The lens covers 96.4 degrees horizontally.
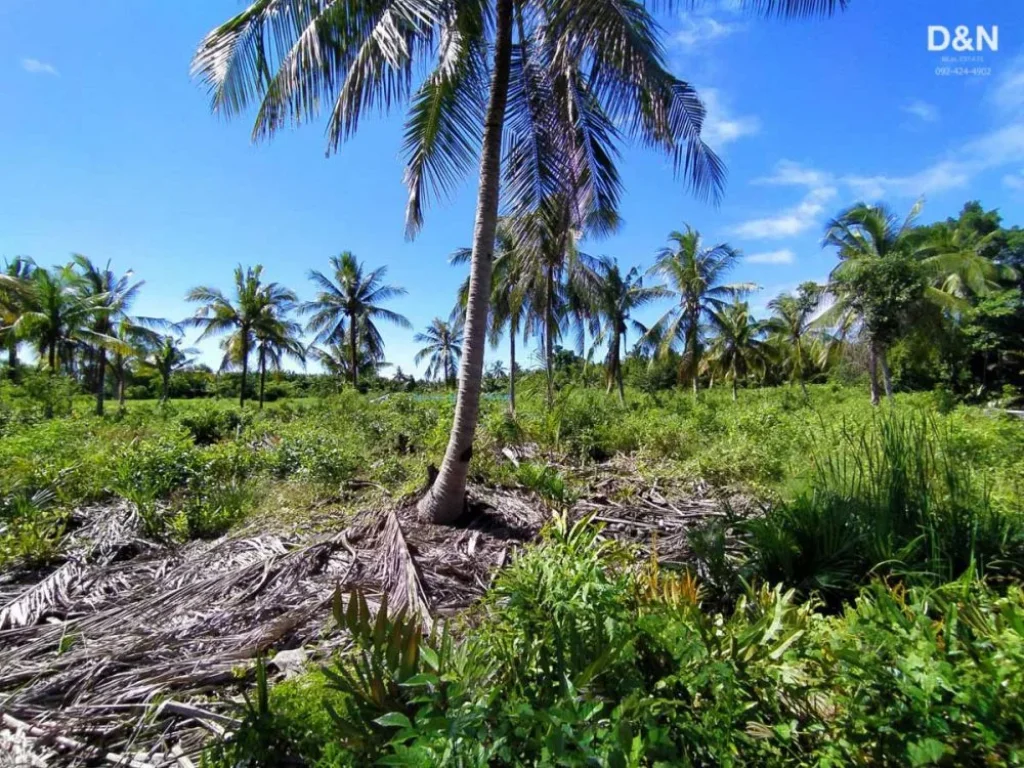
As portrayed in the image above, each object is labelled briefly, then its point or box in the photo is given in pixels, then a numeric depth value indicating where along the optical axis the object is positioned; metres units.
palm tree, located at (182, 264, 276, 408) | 21.88
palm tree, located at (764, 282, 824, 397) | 26.09
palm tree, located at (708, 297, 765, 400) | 26.00
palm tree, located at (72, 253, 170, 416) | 20.63
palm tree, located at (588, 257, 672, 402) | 21.41
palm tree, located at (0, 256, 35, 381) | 15.09
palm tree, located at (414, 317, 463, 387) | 38.22
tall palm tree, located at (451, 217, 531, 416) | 14.58
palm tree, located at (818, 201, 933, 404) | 15.86
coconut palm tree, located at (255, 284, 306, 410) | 23.19
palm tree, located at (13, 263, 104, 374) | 16.16
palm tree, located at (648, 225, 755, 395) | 21.08
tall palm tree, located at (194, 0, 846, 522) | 4.19
